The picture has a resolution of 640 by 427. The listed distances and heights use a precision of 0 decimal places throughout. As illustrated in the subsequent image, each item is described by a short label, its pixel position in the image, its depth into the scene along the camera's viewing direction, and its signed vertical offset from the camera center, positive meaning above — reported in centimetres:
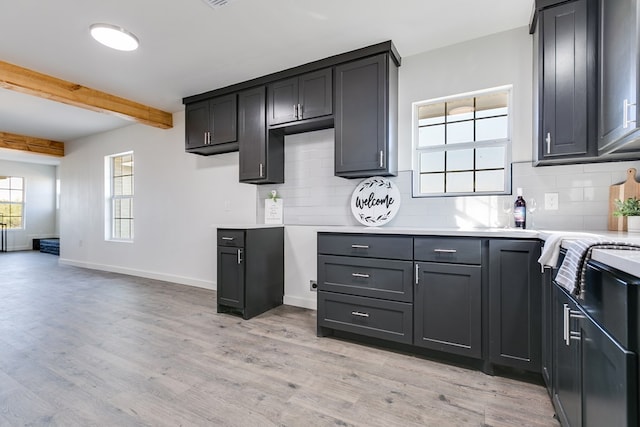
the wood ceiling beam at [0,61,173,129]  313 +138
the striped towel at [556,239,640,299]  102 -15
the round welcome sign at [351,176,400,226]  292 +12
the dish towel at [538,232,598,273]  139 -15
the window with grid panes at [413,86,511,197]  259 +61
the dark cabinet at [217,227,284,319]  303 -60
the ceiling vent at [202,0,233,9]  221 +153
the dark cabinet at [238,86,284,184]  340 +79
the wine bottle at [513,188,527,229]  232 +1
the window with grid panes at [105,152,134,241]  561 +29
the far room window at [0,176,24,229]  845 +29
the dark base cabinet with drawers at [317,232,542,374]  186 -56
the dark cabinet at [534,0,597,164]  195 +88
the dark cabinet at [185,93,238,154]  366 +109
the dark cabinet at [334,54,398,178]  269 +88
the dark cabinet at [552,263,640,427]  77 -44
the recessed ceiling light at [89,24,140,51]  251 +150
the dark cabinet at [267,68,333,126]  299 +119
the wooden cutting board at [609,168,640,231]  197 +14
